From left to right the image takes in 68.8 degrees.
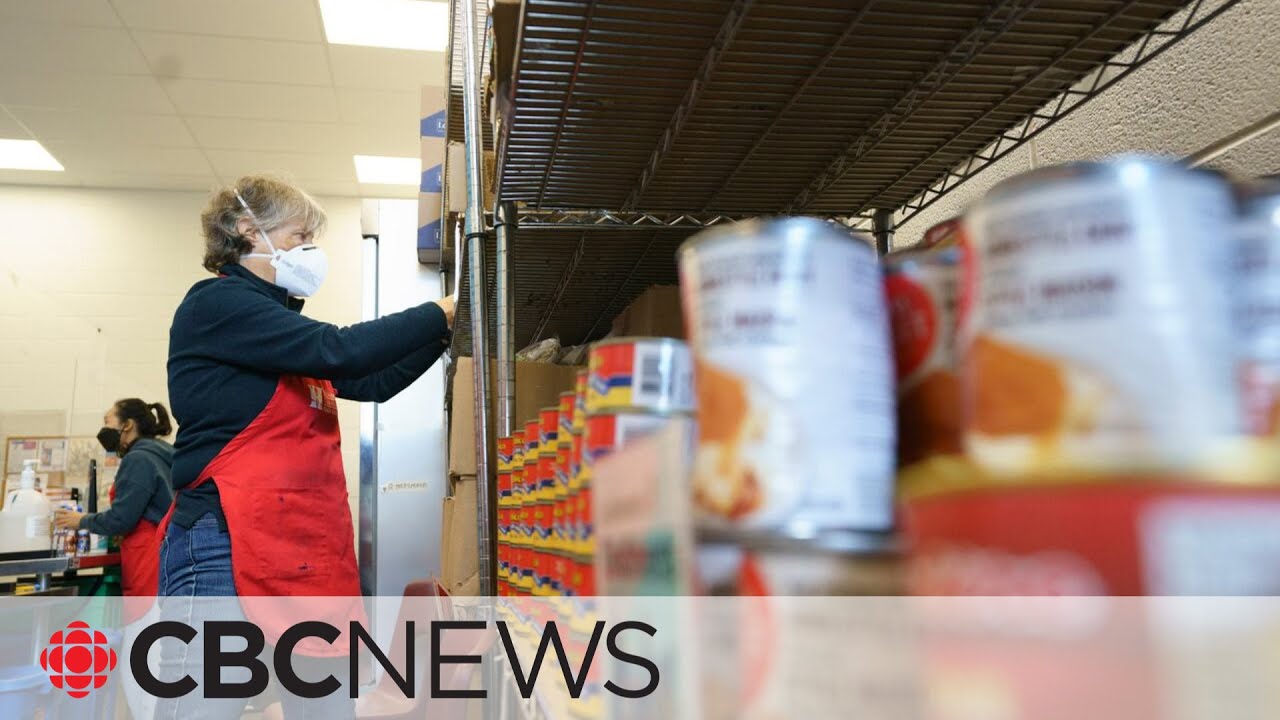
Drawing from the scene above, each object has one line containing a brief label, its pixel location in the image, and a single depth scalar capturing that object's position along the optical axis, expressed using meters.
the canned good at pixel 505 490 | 1.46
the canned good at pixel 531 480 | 1.19
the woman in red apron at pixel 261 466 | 1.77
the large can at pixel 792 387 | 0.45
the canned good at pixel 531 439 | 1.22
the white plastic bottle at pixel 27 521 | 3.53
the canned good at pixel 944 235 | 0.59
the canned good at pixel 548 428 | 1.07
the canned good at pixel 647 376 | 0.69
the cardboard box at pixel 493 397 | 1.93
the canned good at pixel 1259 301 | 0.35
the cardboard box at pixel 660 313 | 1.78
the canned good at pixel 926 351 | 0.52
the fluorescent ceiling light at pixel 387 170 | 6.03
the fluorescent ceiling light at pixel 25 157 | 5.60
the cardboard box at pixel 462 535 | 2.06
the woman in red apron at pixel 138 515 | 4.06
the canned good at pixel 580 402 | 0.86
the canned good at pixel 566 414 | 0.96
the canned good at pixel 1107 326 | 0.33
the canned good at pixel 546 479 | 1.08
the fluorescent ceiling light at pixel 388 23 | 4.18
